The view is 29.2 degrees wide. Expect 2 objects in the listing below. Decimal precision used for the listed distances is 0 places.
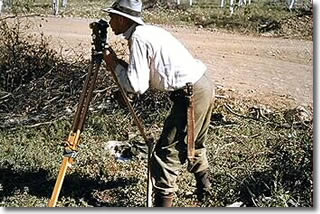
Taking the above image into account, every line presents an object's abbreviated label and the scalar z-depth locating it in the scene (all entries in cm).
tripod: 216
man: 206
